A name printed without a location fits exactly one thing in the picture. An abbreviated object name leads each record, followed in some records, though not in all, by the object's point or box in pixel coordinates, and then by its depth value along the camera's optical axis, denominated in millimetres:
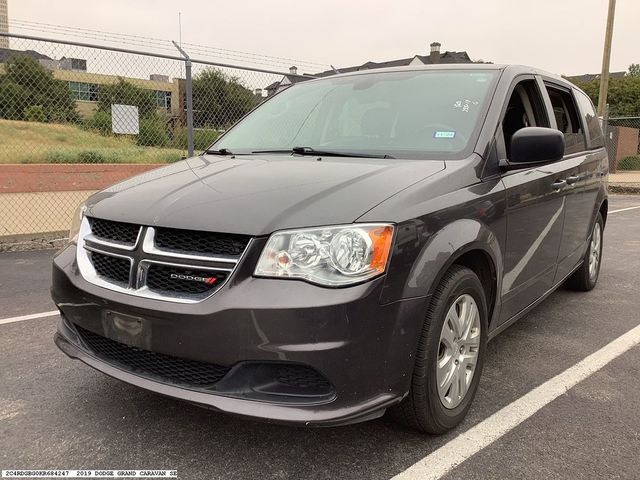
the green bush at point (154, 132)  8569
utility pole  17172
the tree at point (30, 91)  7543
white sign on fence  8234
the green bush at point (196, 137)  7996
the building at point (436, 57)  47375
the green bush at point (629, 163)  24950
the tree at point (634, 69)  82175
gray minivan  2078
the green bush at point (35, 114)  7779
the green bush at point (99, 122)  8302
